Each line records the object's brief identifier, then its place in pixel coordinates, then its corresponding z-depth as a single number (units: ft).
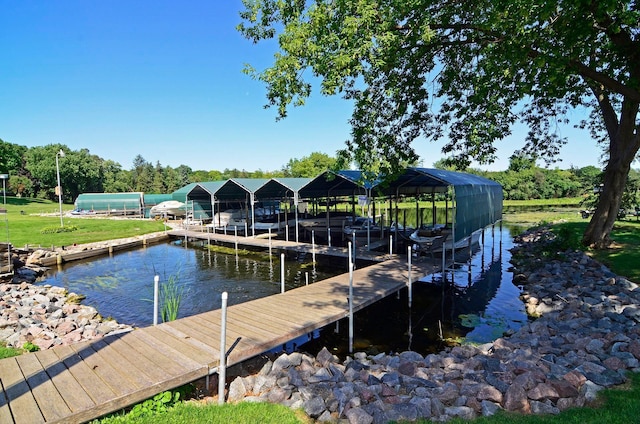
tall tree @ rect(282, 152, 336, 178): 208.50
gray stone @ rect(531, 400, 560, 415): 14.37
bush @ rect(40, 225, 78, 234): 82.33
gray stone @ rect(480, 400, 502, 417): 14.61
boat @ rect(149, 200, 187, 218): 121.60
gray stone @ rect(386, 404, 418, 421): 14.35
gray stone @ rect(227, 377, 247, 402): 17.49
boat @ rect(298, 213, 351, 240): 74.33
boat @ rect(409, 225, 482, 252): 48.05
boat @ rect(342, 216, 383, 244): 64.59
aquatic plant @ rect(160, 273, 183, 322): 28.26
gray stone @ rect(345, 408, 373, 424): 14.38
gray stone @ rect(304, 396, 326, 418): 15.44
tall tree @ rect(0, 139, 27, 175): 185.58
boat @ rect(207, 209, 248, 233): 91.33
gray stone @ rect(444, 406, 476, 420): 14.45
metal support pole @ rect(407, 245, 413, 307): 36.09
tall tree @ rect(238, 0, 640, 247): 22.81
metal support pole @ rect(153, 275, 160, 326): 23.00
